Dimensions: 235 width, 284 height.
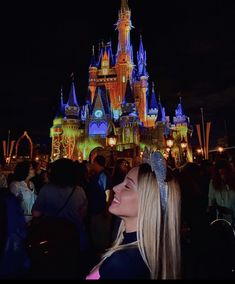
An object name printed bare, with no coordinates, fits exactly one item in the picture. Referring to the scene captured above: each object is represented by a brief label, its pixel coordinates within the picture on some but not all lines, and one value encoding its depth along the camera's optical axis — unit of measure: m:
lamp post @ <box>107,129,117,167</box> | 12.33
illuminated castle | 39.69
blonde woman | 1.30
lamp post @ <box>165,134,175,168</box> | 13.60
